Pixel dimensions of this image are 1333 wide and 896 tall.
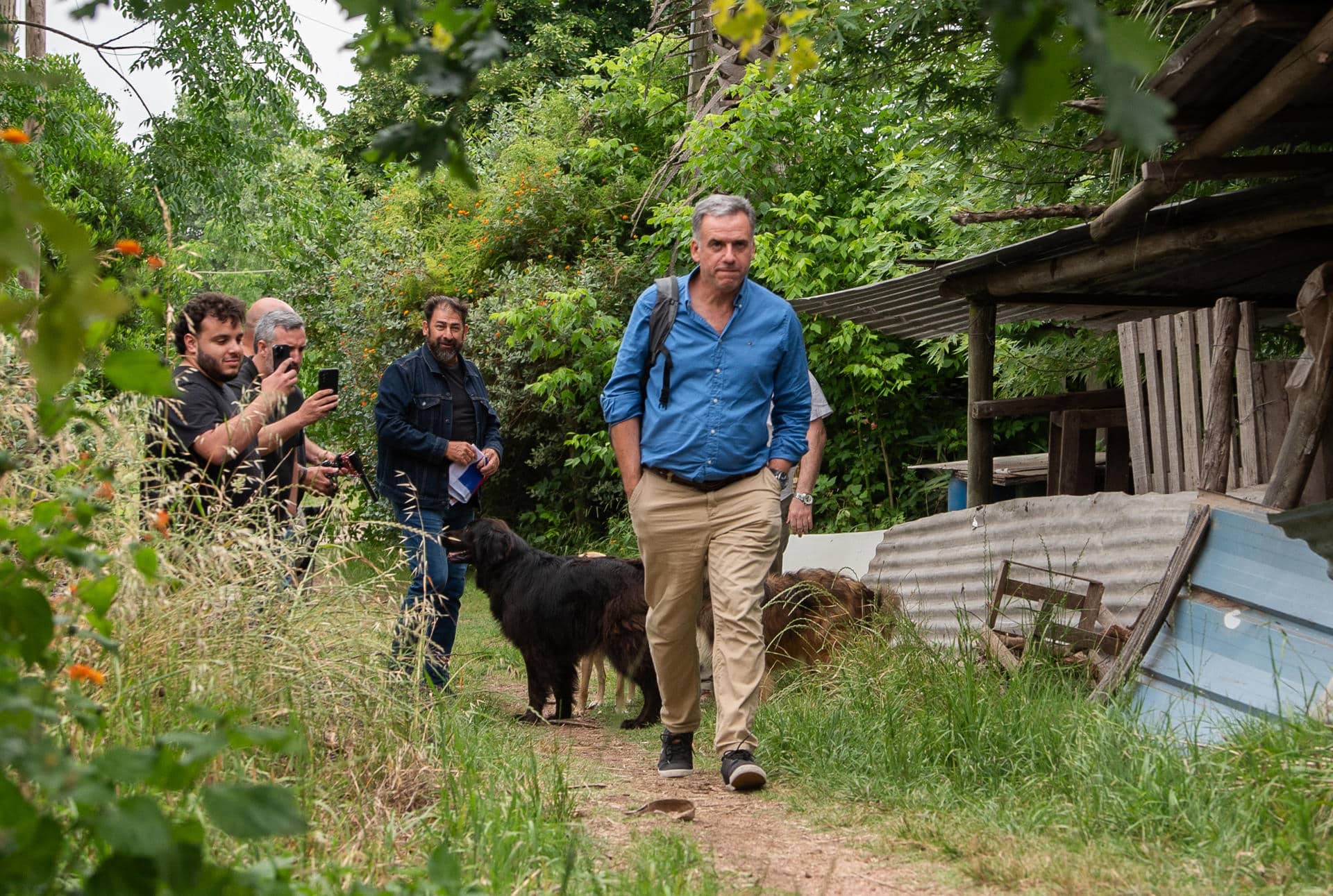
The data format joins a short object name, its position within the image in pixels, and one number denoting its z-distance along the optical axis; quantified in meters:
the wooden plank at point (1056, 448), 8.96
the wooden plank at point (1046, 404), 8.76
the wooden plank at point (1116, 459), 9.55
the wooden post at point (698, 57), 15.40
